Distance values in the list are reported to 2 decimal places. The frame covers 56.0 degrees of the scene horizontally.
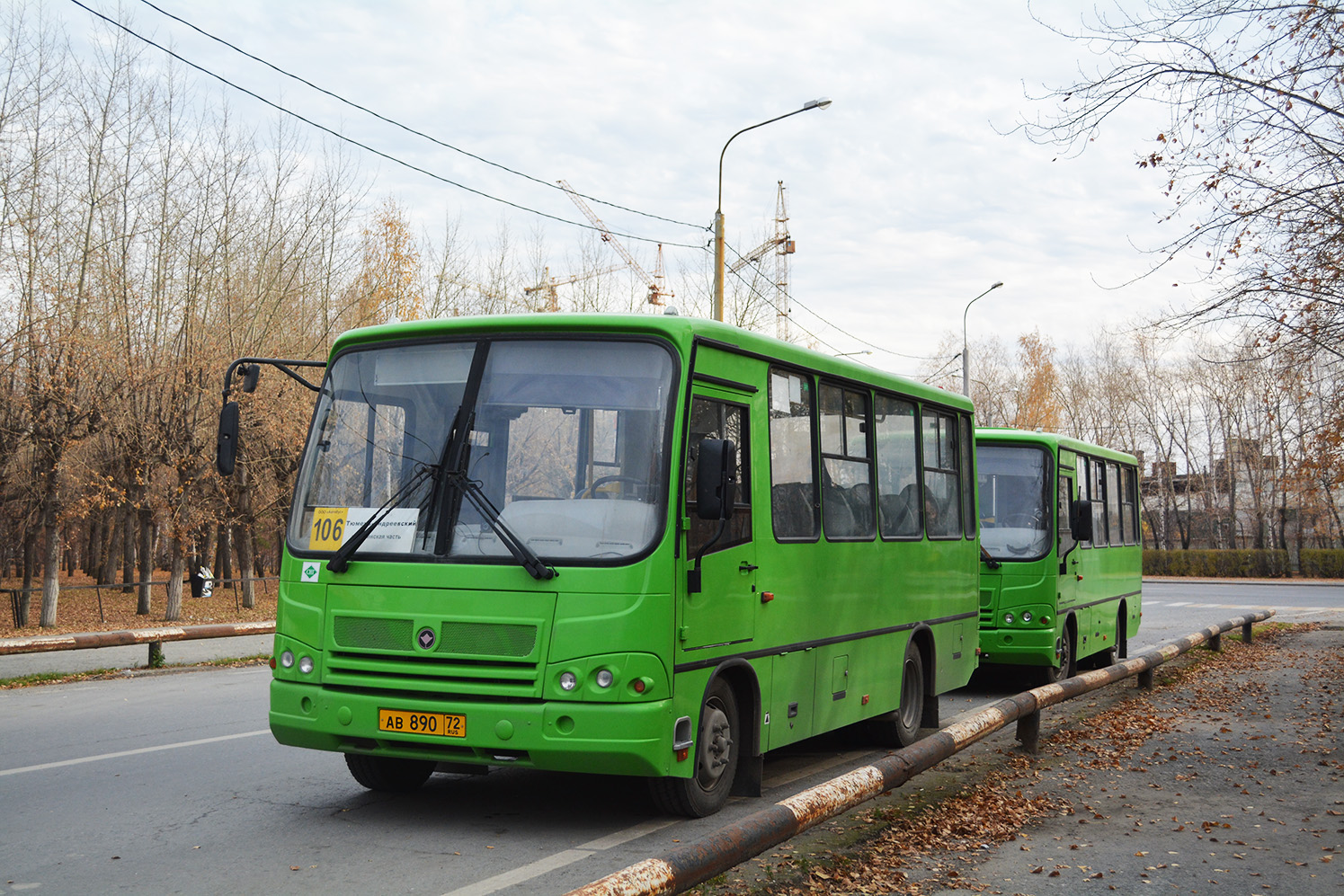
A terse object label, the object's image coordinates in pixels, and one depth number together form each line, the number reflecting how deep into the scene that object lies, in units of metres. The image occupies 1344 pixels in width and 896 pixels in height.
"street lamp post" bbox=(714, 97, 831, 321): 25.36
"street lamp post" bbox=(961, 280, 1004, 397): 40.90
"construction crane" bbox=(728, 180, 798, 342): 38.69
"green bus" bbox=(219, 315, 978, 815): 6.71
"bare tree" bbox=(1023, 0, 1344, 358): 10.49
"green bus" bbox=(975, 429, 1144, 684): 14.55
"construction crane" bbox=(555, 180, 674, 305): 47.18
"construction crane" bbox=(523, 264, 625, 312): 39.62
